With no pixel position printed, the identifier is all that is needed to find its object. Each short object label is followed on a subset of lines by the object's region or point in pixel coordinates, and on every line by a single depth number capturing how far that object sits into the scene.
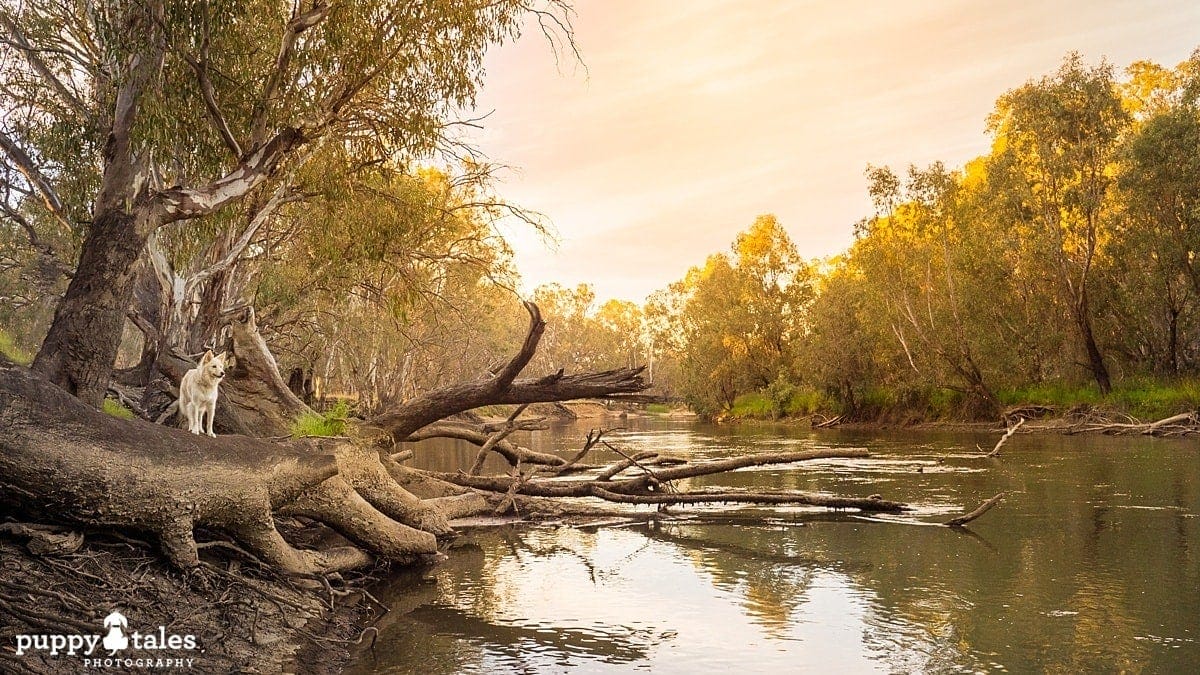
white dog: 9.05
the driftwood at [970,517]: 11.76
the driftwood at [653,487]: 13.06
